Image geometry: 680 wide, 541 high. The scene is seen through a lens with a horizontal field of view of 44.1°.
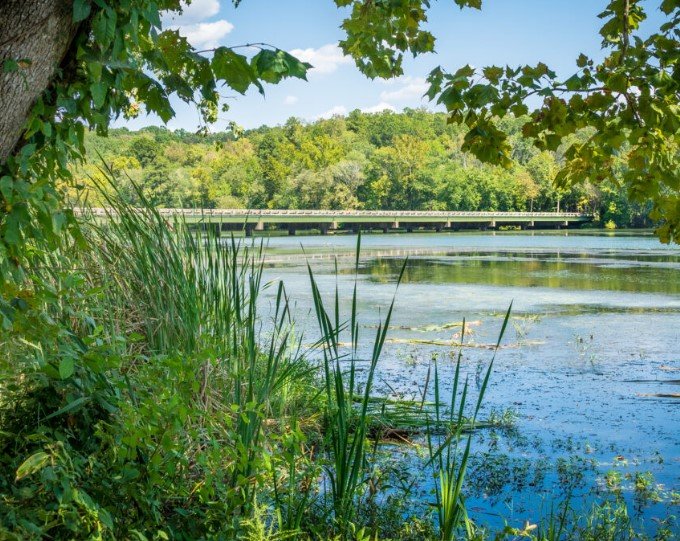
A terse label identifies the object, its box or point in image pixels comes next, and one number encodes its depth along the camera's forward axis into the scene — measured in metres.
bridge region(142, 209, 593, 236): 54.72
